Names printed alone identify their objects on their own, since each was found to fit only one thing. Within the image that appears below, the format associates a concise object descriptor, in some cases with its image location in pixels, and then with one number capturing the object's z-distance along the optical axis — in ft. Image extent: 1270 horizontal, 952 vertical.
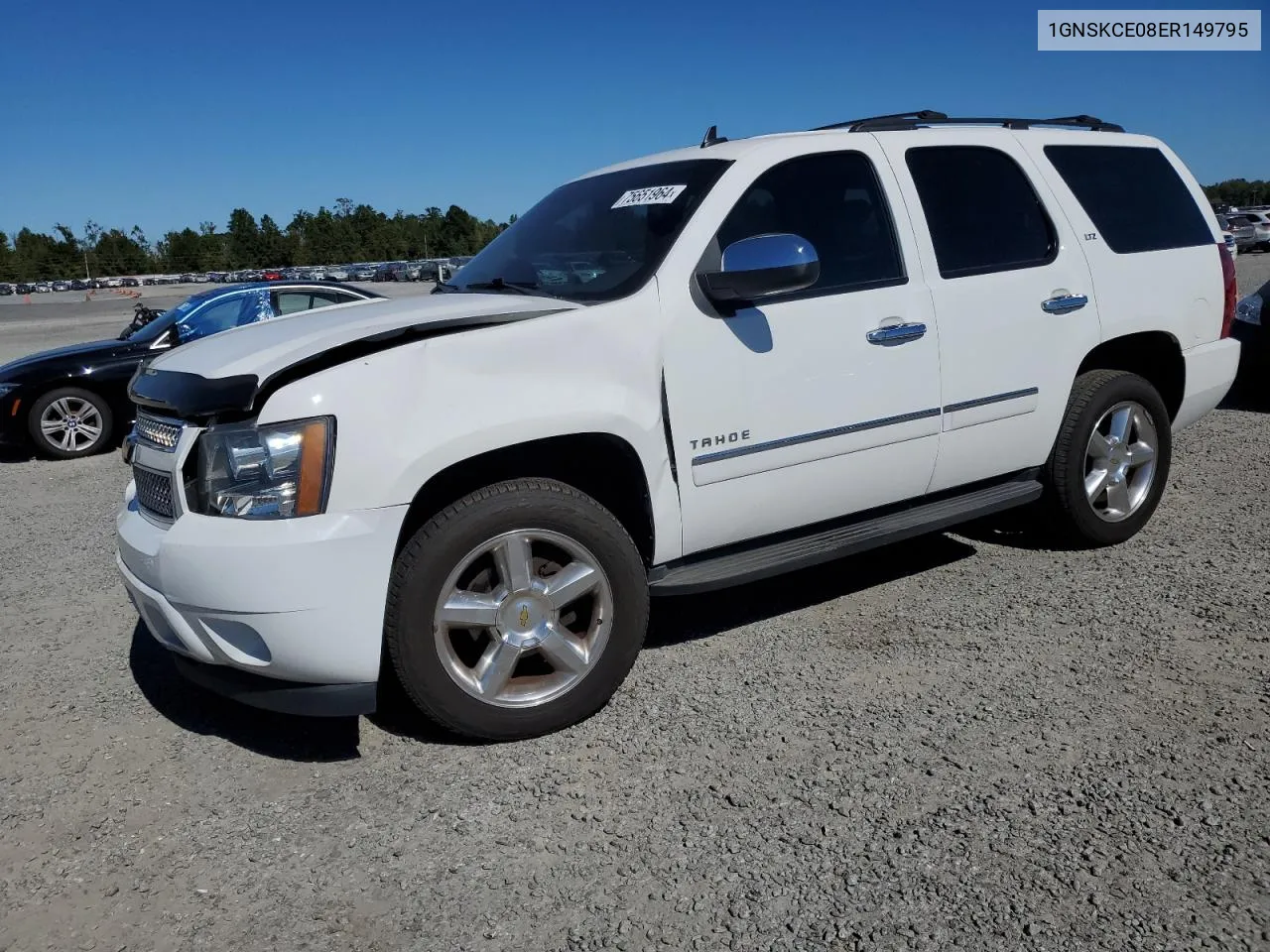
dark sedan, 28.78
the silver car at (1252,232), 133.90
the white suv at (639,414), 9.64
